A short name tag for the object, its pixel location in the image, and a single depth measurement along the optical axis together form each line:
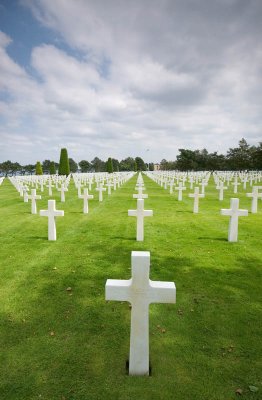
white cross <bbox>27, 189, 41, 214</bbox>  11.16
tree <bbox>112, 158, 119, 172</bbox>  99.15
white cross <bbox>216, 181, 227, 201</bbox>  15.38
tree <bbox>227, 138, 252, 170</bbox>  65.38
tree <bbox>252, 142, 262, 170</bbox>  57.85
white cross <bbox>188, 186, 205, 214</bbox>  11.12
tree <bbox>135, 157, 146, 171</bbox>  122.38
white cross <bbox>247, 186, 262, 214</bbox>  11.45
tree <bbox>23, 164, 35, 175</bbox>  82.38
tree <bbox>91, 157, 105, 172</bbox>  109.61
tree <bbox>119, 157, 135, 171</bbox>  110.56
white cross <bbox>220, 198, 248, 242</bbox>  6.96
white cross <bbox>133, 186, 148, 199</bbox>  10.73
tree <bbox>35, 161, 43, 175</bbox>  51.56
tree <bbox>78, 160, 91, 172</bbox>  106.31
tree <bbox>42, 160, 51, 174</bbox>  92.68
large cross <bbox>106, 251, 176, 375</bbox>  2.48
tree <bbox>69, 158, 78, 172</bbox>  99.66
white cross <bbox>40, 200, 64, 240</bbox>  7.17
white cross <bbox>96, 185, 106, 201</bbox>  15.09
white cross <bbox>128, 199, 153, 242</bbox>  7.02
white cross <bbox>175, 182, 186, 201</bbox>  15.08
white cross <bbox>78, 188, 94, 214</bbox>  11.28
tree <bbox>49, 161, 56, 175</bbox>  56.32
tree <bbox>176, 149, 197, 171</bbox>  85.44
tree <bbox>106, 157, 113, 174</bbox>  65.19
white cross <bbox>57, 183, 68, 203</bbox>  15.07
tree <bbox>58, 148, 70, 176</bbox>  46.91
